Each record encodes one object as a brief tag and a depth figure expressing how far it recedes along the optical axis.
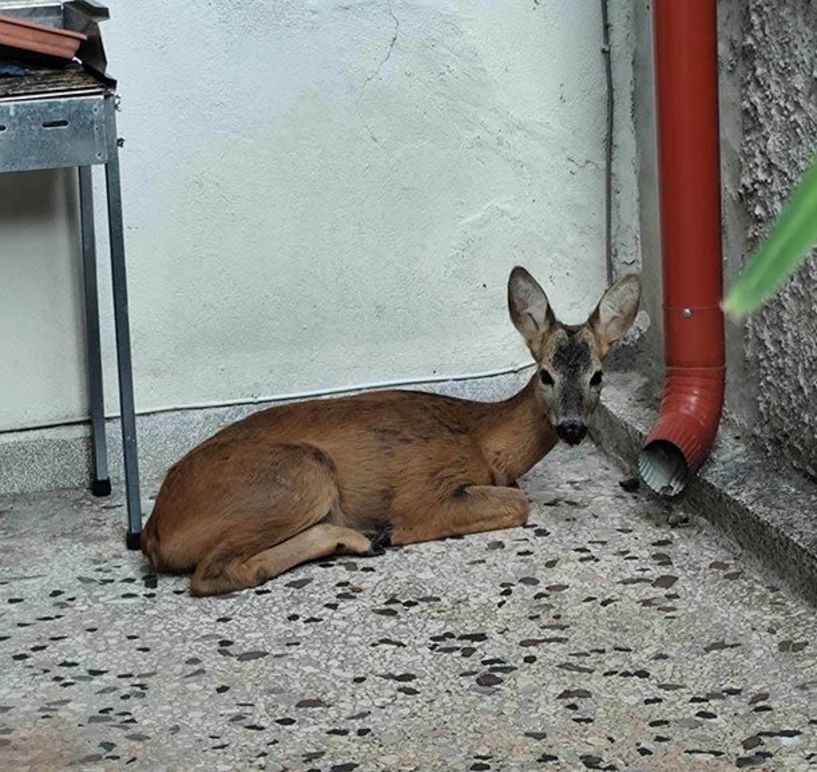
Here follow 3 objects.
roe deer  3.91
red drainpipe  4.03
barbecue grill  3.67
